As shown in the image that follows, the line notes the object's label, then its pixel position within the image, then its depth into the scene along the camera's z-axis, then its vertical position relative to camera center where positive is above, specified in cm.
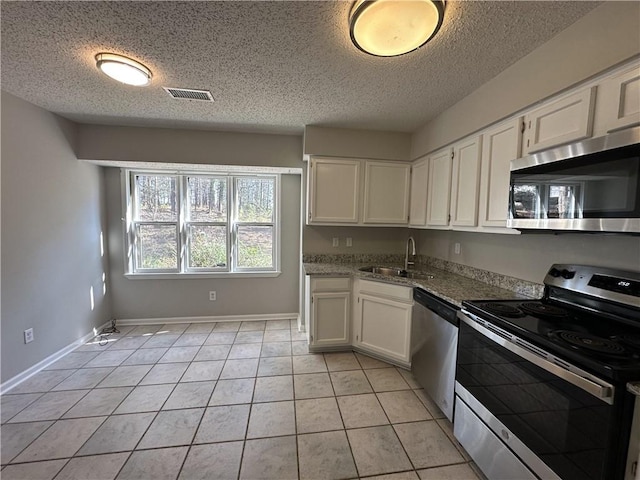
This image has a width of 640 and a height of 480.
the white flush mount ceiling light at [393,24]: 114 +95
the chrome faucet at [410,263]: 297 -46
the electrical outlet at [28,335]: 233 -107
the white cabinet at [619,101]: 111 +58
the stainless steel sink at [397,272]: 271 -52
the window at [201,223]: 359 -2
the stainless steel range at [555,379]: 92 -66
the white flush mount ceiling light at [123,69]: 166 +101
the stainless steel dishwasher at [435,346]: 179 -94
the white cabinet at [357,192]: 294 +38
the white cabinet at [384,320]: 243 -95
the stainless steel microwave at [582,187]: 107 +21
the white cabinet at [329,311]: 275 -94
